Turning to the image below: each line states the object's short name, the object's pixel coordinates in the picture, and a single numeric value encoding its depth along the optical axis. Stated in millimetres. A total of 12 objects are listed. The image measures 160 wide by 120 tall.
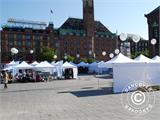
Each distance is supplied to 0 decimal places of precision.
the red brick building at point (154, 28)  34749
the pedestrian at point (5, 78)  16339
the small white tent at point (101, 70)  37255
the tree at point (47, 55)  59063
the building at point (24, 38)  67367
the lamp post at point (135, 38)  15979
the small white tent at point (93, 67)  37849
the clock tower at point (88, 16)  72651
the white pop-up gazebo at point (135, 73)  12826
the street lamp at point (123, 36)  14721
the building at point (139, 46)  91705
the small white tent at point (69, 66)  25058
